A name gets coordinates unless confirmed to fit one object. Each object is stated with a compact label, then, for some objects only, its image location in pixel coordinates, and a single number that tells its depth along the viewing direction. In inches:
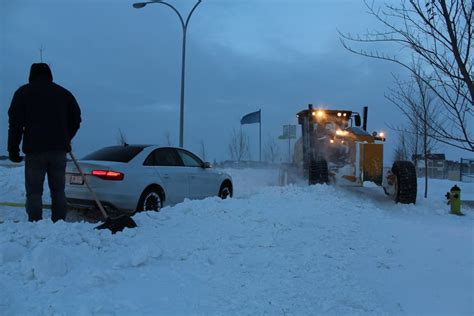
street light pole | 681.0
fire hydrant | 457.1
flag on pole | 1133.7
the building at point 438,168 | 1738.4
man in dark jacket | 213.2
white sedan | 279.4
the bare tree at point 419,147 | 502.8
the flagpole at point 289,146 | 804.5
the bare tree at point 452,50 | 140.0
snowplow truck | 459.5
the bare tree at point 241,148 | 1448.3
